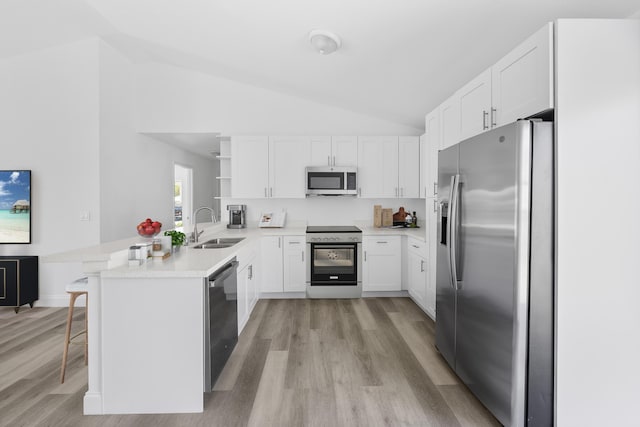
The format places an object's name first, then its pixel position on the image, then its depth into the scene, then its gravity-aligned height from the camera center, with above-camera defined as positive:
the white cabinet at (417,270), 3.49 -0.71
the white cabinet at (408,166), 4.43 +0.62
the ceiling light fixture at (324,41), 2.58 +1.43
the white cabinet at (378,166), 4.43 +0.61
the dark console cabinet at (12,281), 3.52 -0.82
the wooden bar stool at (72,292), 2.19 -0.58
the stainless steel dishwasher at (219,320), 1.97 -0.78
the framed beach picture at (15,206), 3.71 +0.03
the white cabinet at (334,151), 4.39 +0.82
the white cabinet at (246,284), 2.90 -0.77
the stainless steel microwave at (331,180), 4.35 +0.40
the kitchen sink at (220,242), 3.05 -0.35
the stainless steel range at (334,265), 4.06 -0.72
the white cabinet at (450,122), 2.59 +0.77
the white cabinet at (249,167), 4.36 +0.59
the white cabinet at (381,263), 4.07 -0.70
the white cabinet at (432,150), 3.08 +0.61
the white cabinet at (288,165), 4.38 +0.62
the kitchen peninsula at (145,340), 1.89 -0.79
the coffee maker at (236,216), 4.54 -0.10
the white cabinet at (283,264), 4.07 -0.71
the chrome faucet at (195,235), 3.03 -0.26
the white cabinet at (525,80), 1.58 +0.73
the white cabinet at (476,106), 2.12 +0.75
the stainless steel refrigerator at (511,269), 1.59 -0.32
